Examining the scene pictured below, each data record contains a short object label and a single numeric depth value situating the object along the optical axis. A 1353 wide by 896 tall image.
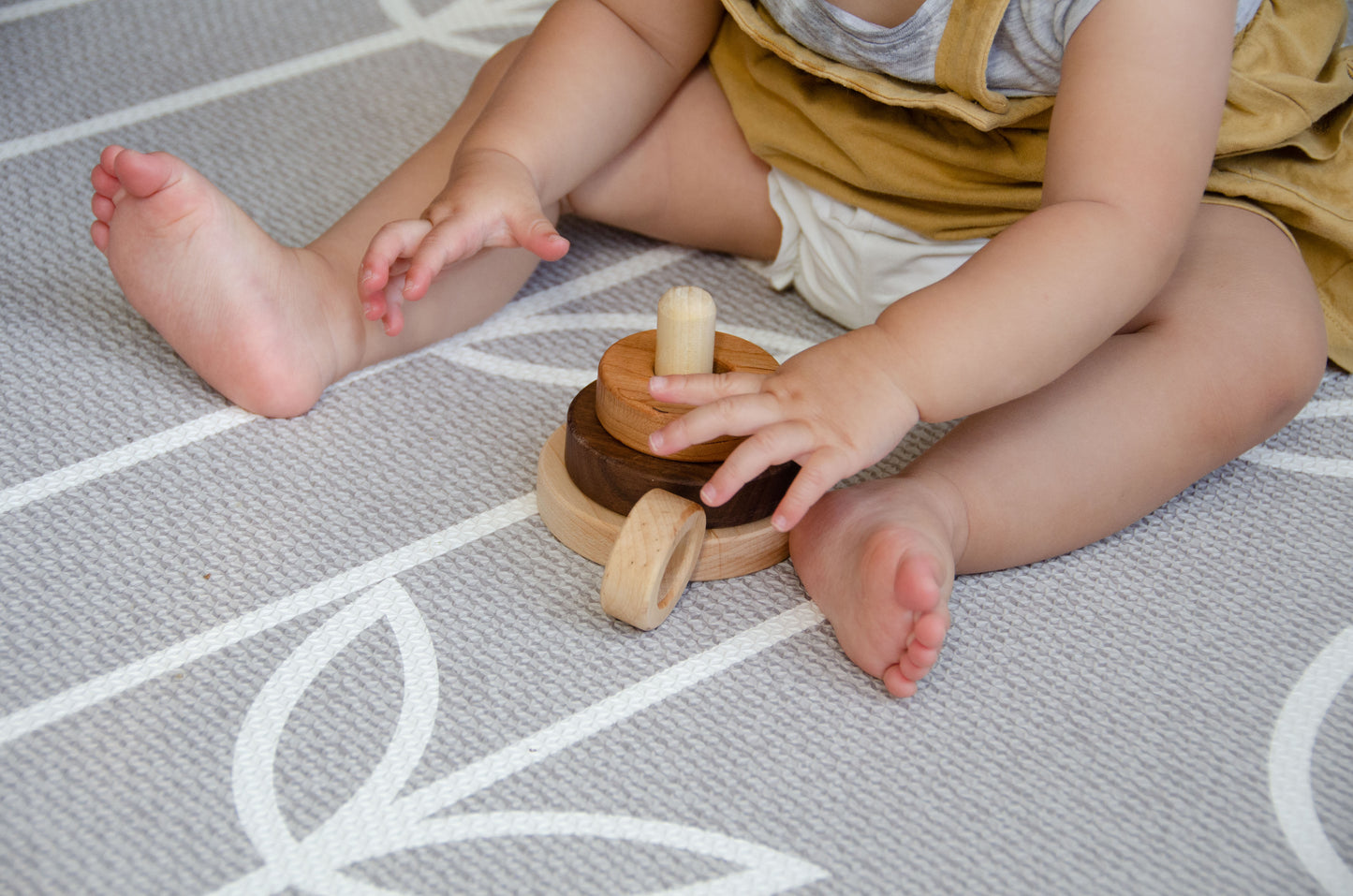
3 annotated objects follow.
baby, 1.17
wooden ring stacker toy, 1.17
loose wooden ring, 1.16
